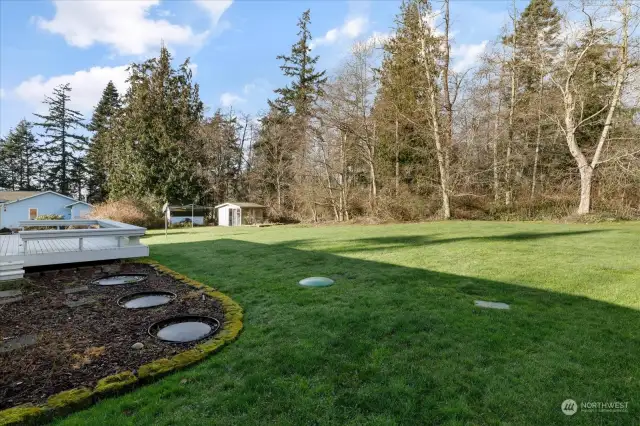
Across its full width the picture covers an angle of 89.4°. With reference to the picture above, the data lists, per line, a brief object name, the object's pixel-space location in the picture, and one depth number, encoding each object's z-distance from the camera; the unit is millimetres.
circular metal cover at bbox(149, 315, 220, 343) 3326
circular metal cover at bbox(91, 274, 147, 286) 5684
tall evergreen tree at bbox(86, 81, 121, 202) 35125
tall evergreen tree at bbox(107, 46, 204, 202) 28375
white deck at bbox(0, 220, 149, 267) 5875
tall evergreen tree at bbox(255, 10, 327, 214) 26359
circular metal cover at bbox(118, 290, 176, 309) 4407
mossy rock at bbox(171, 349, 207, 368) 2703
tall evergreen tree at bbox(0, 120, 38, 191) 36812
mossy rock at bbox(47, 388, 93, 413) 2156
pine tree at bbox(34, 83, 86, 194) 36750
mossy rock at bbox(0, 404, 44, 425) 1997
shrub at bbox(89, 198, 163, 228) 20172
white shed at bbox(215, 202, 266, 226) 26453
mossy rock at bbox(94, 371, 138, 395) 2354
